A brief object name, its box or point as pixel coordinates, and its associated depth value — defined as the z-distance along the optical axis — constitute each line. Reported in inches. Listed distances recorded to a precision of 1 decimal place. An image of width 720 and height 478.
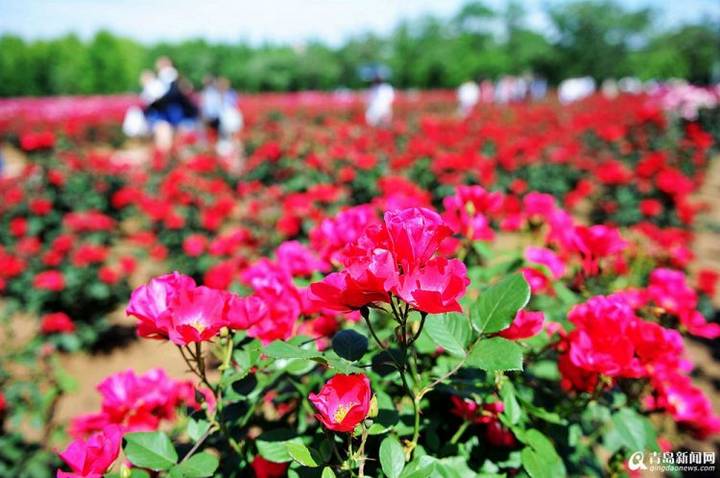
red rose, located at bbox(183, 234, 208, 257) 129.5
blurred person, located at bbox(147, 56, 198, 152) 290.7
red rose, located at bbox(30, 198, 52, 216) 149.2
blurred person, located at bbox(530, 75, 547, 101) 942.8
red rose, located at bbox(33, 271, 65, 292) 115.7
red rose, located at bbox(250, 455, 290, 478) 33.3
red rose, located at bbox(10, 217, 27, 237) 136.6
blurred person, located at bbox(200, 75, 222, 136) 332.8
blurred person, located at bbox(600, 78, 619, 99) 1362.7
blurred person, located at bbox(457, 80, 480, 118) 617.4
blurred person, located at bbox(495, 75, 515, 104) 834.8
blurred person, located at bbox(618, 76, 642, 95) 1323.8
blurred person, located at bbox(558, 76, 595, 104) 802.2
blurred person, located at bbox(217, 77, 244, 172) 326.3
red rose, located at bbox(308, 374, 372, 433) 24.7
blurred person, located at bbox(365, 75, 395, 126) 398.0
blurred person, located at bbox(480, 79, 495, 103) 829.8
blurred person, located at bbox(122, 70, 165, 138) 297.2
